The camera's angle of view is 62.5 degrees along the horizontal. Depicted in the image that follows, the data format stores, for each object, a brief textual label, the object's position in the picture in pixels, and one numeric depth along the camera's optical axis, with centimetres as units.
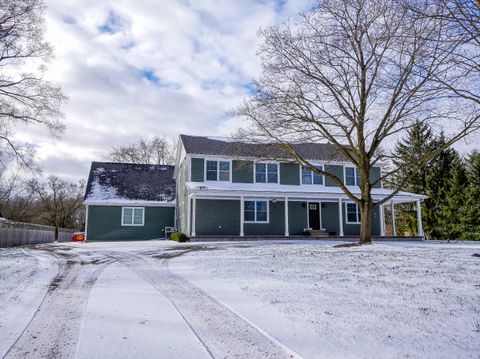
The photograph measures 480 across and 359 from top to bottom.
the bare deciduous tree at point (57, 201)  4739
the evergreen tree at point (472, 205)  3161
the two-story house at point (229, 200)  2272
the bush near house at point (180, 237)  1958
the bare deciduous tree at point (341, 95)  1477
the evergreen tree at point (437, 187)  3562
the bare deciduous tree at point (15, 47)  1816
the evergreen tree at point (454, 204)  3356
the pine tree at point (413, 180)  3678
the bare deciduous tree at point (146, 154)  4319
